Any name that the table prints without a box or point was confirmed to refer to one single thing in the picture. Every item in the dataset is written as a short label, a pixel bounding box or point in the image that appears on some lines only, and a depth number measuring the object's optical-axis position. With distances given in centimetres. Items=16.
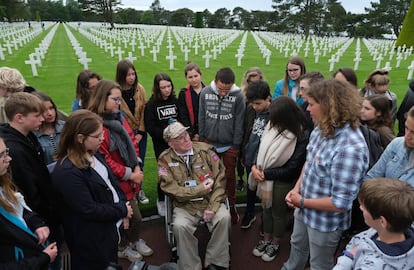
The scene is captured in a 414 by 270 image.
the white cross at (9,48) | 2029
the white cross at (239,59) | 1711
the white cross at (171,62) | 1544
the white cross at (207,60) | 1608
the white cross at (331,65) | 1598
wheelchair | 330
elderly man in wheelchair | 321
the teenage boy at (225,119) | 398
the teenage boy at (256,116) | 346
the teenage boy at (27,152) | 245
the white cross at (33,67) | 1350
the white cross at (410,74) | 1416
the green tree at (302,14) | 4766
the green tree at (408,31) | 2555
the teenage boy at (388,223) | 165
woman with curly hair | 217
